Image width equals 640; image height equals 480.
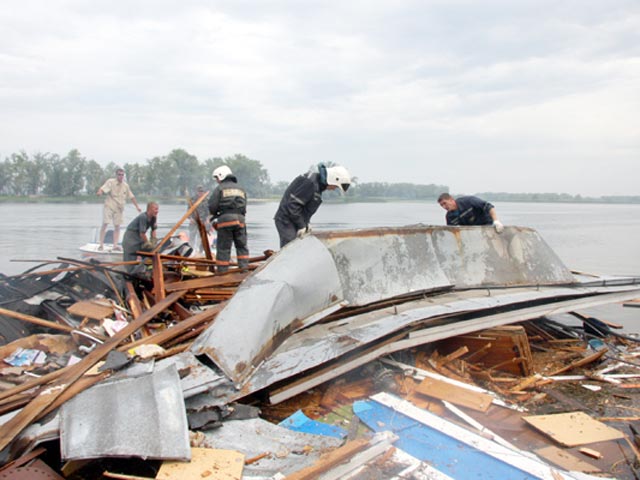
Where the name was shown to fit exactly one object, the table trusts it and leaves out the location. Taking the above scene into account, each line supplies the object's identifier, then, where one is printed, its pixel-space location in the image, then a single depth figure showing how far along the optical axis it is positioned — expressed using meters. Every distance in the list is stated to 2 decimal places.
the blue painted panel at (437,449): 2.74
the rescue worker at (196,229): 10.40
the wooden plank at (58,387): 2.63
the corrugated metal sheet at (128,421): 2.44
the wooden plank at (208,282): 5.37
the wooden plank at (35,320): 4.64
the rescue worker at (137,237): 6.85
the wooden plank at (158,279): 5.25
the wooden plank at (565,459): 2.98
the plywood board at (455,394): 3.58
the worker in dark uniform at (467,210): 6.17
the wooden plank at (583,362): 4.54
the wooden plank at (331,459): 2.41
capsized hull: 3.54
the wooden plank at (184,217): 5.74
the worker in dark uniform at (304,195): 6.02
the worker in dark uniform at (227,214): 6.56
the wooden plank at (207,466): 2.39
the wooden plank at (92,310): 4.96
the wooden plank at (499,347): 4.35
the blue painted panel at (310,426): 3.11
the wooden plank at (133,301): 5.17
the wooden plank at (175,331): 4.02
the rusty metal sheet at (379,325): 3.38
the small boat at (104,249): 8.83
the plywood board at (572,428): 3.27
